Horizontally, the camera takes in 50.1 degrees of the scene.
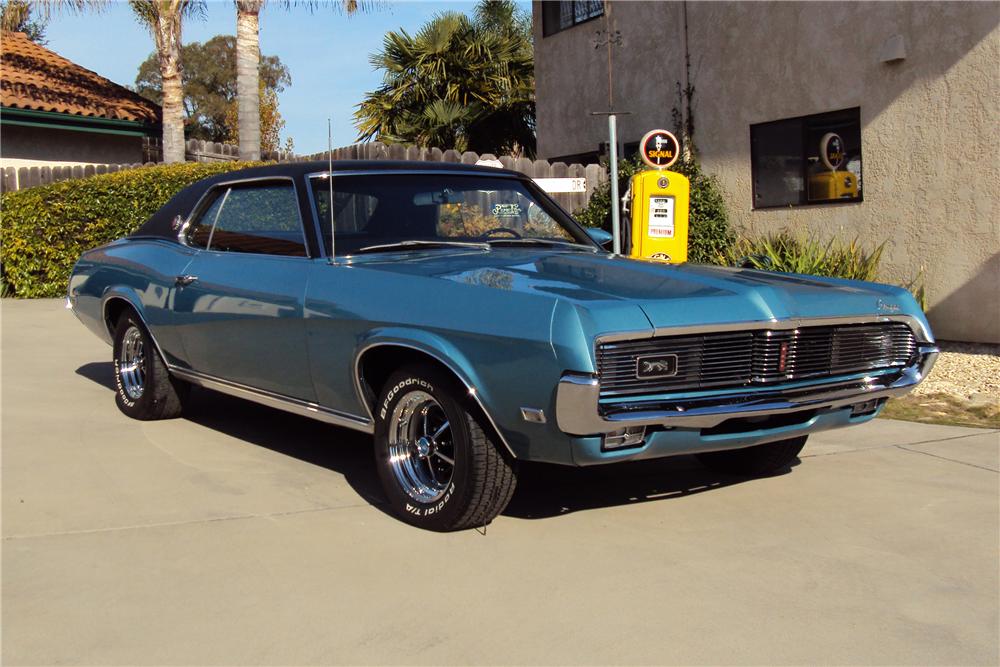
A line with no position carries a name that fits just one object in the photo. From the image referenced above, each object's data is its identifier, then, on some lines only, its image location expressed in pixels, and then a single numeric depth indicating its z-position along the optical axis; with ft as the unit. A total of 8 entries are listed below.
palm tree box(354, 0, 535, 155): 75.72
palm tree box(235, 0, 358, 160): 51.08
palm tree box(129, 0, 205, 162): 56.85
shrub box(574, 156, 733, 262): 38.68
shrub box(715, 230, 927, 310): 32.73
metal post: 33.42
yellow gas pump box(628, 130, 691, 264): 35.76
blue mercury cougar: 12.53
